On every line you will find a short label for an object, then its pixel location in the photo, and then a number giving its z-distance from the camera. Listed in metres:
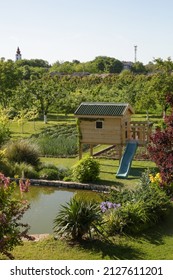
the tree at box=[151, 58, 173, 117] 35.34
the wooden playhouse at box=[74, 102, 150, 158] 20.50
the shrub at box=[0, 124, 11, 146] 21.95
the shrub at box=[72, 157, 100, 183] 17.50
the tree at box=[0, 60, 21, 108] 38.75
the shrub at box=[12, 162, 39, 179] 18.31
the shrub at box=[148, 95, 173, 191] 11.41
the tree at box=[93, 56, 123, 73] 116.12
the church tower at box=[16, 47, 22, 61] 147.62
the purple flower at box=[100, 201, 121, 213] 12.00
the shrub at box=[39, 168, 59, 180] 18.22
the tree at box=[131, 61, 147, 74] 111.88
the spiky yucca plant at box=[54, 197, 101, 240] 10.96
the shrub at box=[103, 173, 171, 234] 11.58
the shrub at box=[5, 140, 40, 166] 19.08
